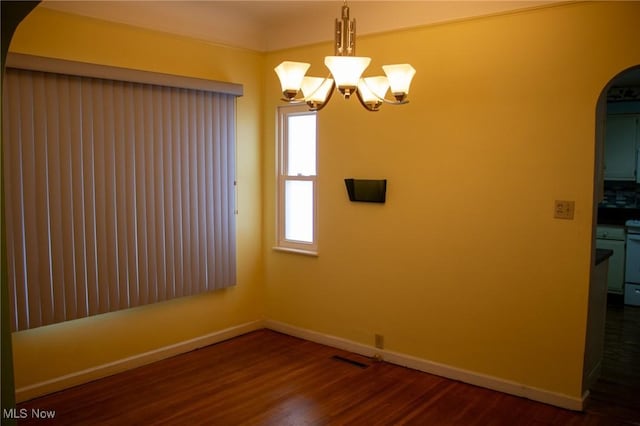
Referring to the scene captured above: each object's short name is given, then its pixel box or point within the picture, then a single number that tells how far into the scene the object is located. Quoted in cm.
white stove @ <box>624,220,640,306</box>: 581
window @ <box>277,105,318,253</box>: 462
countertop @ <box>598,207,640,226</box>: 633
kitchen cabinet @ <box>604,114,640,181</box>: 616
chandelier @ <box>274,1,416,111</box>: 261
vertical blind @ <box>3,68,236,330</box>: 329
